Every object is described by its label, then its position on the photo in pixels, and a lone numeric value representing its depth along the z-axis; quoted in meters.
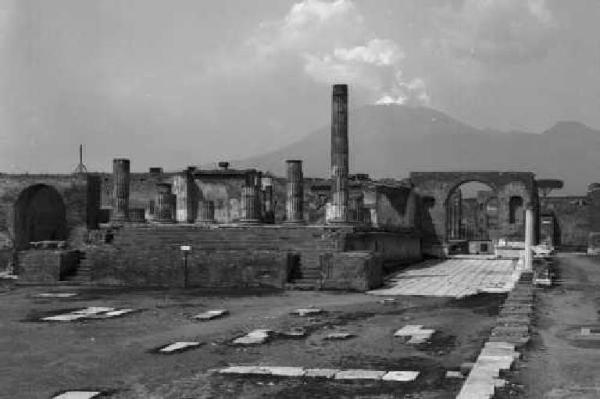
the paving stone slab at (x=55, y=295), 17.84
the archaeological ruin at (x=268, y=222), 20.53
